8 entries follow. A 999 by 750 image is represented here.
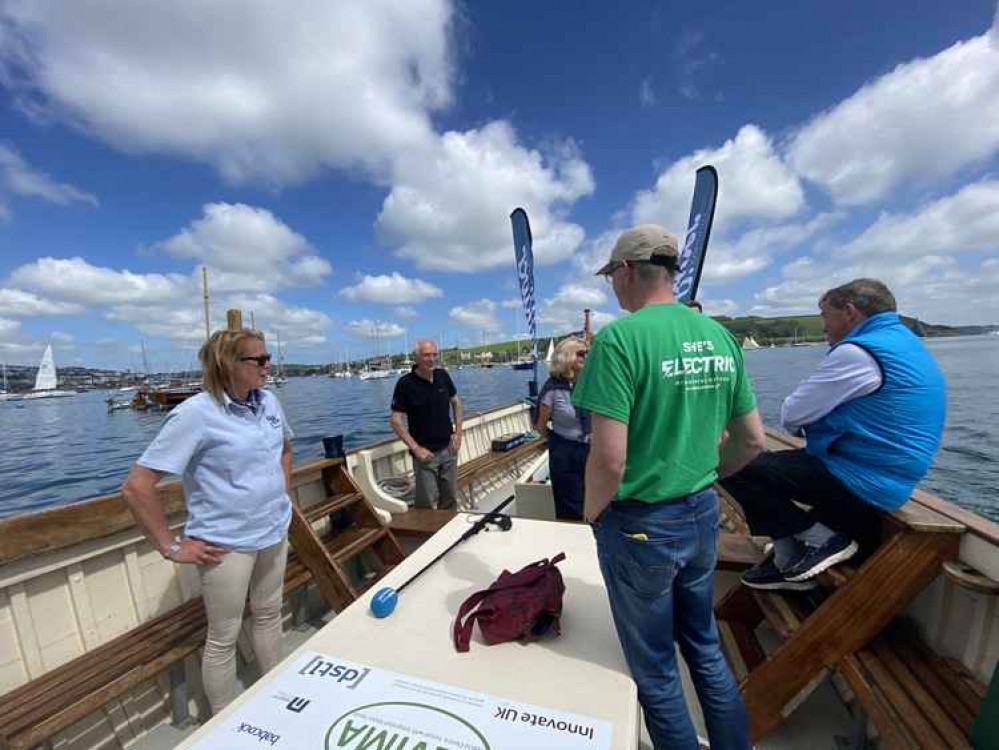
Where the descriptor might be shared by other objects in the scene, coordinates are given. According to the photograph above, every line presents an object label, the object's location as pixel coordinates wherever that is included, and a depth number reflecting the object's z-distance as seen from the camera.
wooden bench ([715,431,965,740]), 1.62
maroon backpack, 1.44
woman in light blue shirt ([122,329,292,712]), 1.63
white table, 1.20
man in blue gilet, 1.71
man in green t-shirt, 1.22
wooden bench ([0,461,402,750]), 1.56
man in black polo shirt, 3.67
